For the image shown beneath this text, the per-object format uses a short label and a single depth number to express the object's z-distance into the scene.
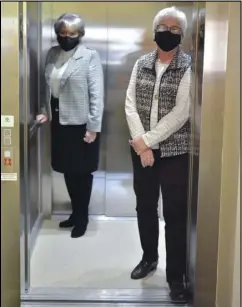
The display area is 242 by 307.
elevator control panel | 2.21
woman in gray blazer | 3.07
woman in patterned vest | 2.44
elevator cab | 2.26
